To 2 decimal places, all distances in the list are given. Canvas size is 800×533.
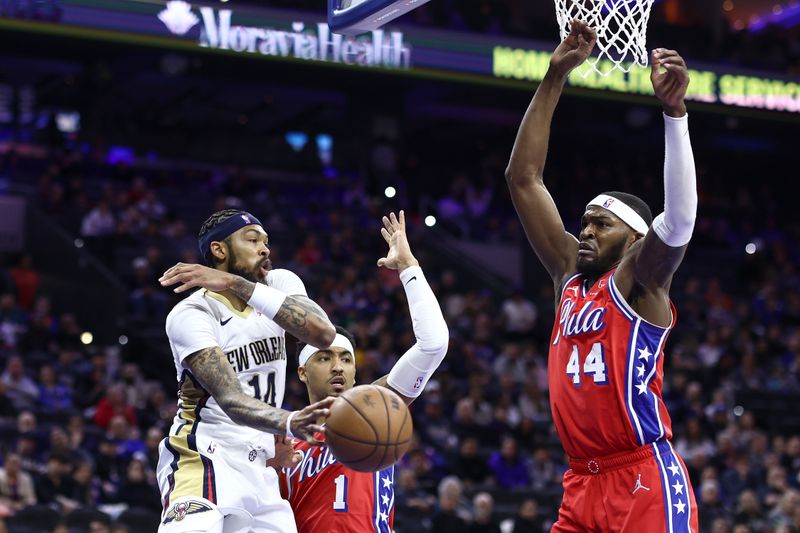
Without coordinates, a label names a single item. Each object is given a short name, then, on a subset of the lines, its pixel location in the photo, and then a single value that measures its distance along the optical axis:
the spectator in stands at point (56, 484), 12.13
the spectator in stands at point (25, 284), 17.88
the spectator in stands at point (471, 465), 14.88
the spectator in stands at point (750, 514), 14.66
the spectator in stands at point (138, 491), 12.30
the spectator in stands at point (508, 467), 15.16
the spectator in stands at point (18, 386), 14.38
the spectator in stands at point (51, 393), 14.55
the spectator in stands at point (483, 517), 13.02
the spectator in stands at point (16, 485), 11.92
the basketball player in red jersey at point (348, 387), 6.38
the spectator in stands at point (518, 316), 20.19
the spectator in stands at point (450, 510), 12.83
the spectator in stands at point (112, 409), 14.18
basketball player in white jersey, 5.54
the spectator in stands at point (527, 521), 13.10
